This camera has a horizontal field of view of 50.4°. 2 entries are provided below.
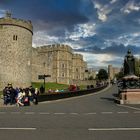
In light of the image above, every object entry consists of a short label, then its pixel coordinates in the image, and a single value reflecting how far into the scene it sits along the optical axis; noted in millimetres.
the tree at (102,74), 60744
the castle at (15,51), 23151
